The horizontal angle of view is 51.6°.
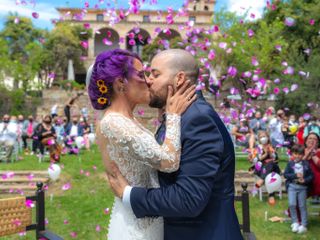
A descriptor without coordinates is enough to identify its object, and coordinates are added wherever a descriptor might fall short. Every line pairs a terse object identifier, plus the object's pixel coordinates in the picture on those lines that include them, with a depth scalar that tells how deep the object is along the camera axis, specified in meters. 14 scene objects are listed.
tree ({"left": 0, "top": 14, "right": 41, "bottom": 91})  37.68
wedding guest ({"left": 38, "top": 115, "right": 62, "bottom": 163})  10.33
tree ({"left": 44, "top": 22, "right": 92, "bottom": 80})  34.76
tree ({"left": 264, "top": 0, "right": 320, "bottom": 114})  15.94
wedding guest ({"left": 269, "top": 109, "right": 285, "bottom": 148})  10.37
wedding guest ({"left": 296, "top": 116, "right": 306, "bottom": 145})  9.39
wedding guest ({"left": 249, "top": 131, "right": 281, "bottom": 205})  7.03
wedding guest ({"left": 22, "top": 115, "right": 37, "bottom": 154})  13.56
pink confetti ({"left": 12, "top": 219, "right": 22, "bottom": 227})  3.12
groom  1.42
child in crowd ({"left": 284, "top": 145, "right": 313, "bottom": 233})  5.43
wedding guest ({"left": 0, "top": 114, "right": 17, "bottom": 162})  10.74
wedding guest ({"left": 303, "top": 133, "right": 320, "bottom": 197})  5.47
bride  1.58
